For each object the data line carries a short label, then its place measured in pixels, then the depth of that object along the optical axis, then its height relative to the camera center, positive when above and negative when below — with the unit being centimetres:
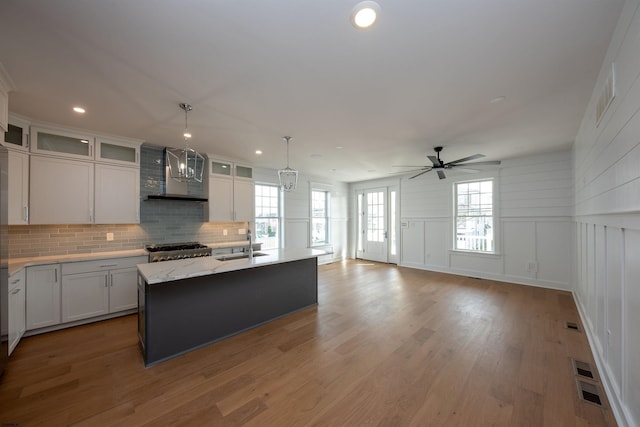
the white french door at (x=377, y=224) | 746 -33
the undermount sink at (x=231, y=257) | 330 -58
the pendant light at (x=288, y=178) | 364 +54
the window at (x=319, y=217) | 736 -9
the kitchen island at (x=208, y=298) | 245 -99
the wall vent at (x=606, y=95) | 181 +96
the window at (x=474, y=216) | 566 -5
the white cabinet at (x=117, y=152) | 363 +96
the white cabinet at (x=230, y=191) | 483 +48
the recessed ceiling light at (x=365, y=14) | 145 +123
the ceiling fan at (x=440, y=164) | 408 +86
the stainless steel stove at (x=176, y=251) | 379 -59
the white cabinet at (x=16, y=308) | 259 -104
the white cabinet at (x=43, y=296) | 298 -100
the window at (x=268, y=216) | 604 -4
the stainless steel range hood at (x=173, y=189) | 432 +46
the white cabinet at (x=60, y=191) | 316 +32
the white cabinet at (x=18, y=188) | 290 +32
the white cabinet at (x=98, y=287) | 323 -101
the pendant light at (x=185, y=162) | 269 +58
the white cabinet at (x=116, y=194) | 363 +31
